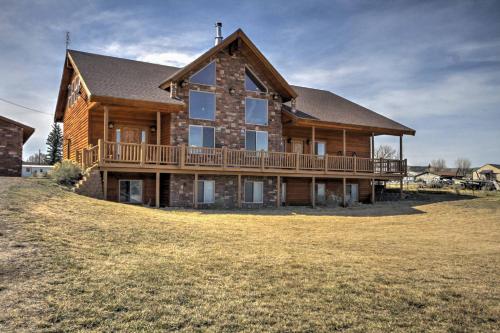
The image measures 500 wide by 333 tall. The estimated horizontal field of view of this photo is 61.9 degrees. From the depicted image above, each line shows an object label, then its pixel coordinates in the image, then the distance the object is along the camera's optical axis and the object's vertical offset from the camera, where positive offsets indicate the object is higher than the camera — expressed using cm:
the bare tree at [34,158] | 10469 +683
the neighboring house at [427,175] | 7841 +193
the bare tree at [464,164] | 14398 +753
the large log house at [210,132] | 1977 +291
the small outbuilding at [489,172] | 7819 +252
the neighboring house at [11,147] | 2275 +206
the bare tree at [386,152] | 9434 +765
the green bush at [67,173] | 1755 +48
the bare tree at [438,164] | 15262 +788
